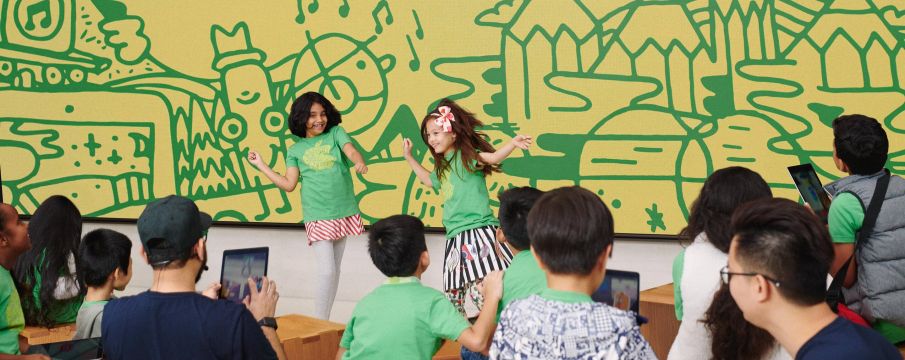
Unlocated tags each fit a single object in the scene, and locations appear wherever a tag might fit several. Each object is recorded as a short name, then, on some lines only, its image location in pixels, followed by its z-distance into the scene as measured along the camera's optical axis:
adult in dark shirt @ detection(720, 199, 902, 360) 1.67
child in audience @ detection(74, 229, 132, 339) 3.21
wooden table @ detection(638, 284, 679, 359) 3.69
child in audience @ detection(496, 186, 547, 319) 2.67
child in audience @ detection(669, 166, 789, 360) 2.53
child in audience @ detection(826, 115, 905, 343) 3.06
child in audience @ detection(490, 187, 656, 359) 1.88
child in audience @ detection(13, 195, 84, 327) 3.63
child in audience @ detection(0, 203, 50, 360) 2.61
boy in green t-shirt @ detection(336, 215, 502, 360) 2.55
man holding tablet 2.11
